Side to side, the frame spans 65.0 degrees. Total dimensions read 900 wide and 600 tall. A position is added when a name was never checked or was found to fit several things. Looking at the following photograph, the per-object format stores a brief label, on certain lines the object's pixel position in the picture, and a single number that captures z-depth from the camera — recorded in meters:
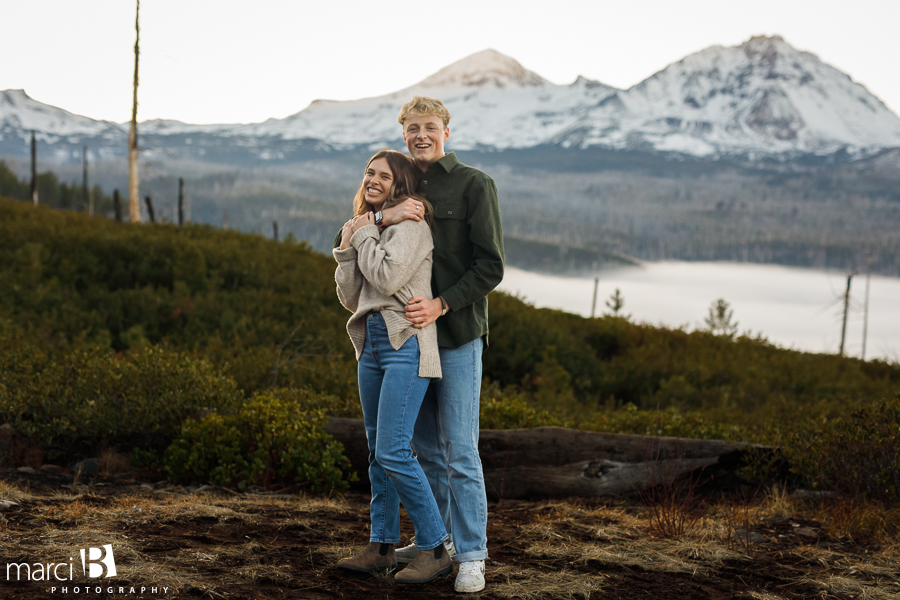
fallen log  6.84
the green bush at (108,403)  6.98
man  3.94
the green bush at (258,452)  6.58
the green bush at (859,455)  6.12
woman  3.80
